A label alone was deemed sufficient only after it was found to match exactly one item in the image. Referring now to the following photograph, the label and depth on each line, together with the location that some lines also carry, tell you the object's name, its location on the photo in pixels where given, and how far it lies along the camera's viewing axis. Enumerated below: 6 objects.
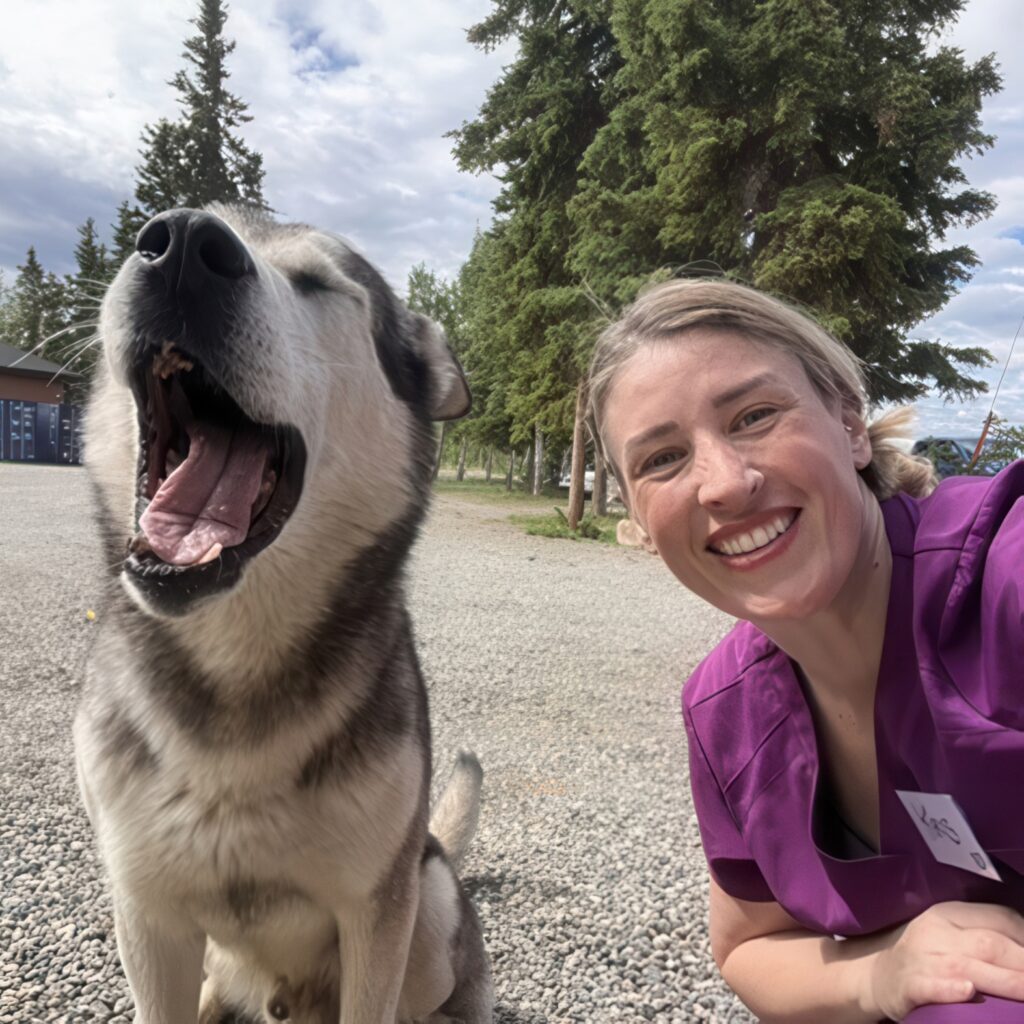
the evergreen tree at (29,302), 51.88
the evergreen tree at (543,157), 15.42
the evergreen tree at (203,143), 26.77
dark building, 31.16
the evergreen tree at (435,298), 34.06
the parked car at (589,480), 24.87
